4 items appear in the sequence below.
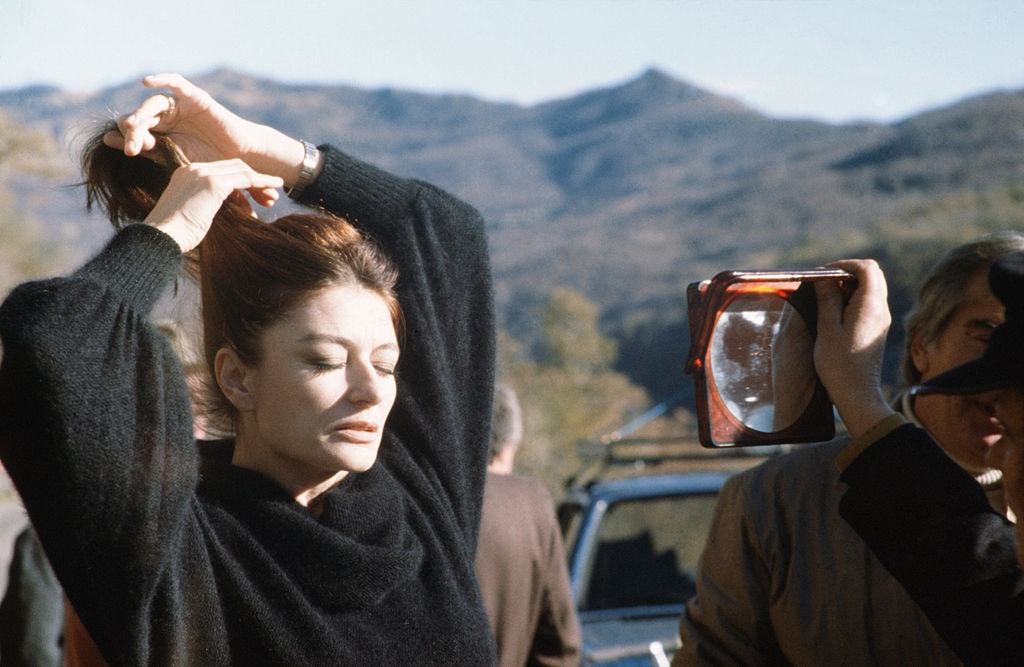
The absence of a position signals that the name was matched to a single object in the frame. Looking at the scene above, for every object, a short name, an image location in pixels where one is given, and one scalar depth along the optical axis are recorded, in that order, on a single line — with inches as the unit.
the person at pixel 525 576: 143.3
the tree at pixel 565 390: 748.6
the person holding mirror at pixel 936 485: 65.7
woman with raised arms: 68.9
